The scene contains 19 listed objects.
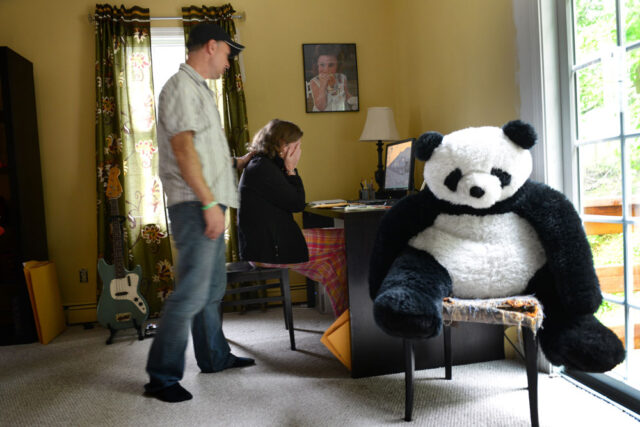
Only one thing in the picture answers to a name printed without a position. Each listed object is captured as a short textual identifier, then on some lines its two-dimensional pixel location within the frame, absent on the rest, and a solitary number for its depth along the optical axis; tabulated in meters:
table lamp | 2.97
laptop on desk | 2.54
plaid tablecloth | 2.05
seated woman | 2.15
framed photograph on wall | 3.27
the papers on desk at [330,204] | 2.42
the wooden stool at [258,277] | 2.29
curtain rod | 3.09
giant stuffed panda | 1.29
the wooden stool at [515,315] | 1.33
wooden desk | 1.90
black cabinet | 2.72
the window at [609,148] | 1.48
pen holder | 2.97
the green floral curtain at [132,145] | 3.01
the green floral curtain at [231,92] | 3.10
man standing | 1.64
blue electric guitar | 2.68
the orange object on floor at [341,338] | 1.92
